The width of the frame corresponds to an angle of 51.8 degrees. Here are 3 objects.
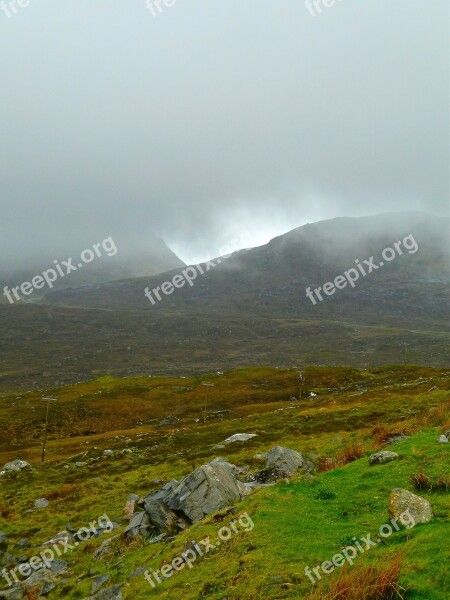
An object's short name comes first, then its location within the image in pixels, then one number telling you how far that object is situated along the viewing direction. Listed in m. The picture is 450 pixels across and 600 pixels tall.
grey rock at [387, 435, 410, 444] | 25.30
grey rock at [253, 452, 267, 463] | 33.73
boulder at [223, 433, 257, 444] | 46.42
